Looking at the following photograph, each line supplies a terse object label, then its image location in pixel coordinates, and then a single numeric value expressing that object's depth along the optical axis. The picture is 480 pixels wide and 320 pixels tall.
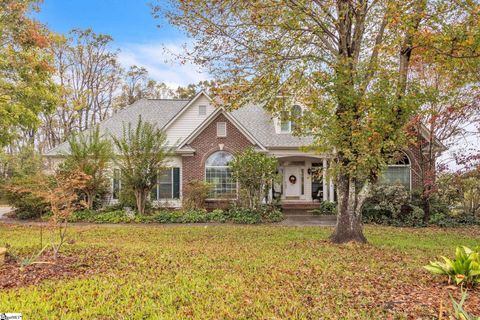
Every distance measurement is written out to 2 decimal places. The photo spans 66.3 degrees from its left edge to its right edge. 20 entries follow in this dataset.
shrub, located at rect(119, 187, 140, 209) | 17.40
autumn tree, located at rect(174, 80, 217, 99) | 39.94
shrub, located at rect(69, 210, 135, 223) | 16.17
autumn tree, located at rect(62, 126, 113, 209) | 17.33
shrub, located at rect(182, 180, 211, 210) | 17.47
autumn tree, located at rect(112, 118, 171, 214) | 16.61
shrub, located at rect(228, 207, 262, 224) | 15.95
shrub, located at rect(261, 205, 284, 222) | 16.36
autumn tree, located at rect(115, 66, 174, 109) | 38.03
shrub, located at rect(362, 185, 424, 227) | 15.81
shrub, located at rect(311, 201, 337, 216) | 18.62
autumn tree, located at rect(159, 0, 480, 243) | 8.80
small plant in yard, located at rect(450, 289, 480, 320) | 3.46
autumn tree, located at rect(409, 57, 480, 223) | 14.70
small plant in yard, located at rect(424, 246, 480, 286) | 5.03
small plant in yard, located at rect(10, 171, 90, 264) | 6.86
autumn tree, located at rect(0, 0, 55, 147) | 13.47
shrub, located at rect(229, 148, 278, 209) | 16.44
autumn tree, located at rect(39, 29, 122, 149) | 33.44
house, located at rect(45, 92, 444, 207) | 18.77
